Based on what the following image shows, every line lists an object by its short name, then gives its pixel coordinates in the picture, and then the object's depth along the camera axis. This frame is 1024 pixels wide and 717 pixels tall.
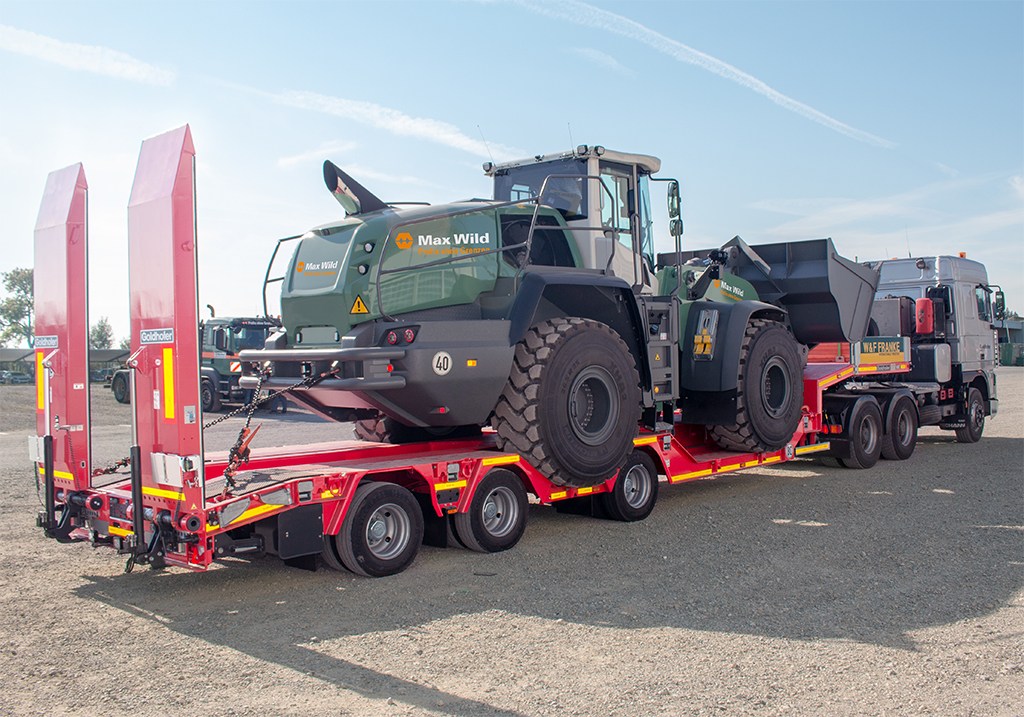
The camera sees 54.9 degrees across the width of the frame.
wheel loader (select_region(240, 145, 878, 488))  7.80
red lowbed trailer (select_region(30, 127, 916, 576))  6.30
